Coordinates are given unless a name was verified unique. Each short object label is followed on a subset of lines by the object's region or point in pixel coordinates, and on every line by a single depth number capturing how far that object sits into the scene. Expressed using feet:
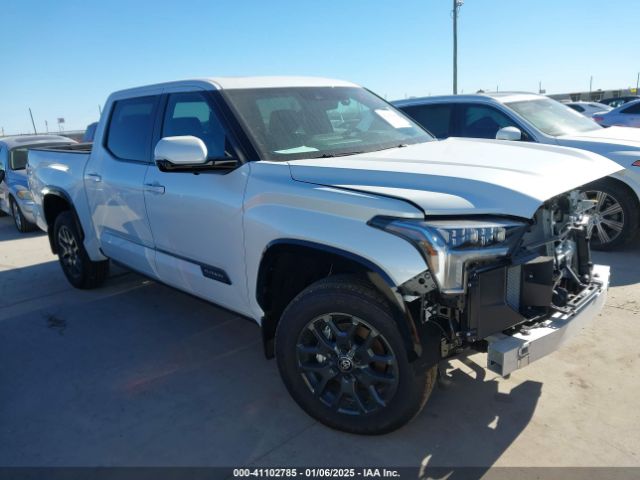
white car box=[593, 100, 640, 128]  42.39
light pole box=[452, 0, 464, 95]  80.18
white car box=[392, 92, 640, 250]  17.76
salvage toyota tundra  7.55
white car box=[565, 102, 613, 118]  63.57
